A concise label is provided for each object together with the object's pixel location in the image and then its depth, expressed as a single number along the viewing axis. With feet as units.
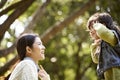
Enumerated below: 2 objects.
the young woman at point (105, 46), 17.34
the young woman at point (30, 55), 16.47
